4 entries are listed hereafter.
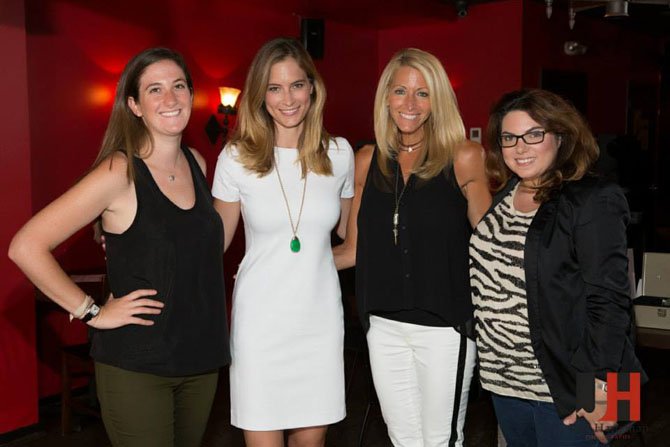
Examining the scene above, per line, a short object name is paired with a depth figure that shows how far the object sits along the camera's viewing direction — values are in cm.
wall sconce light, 648
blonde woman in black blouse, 242
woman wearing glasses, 192
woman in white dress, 242
